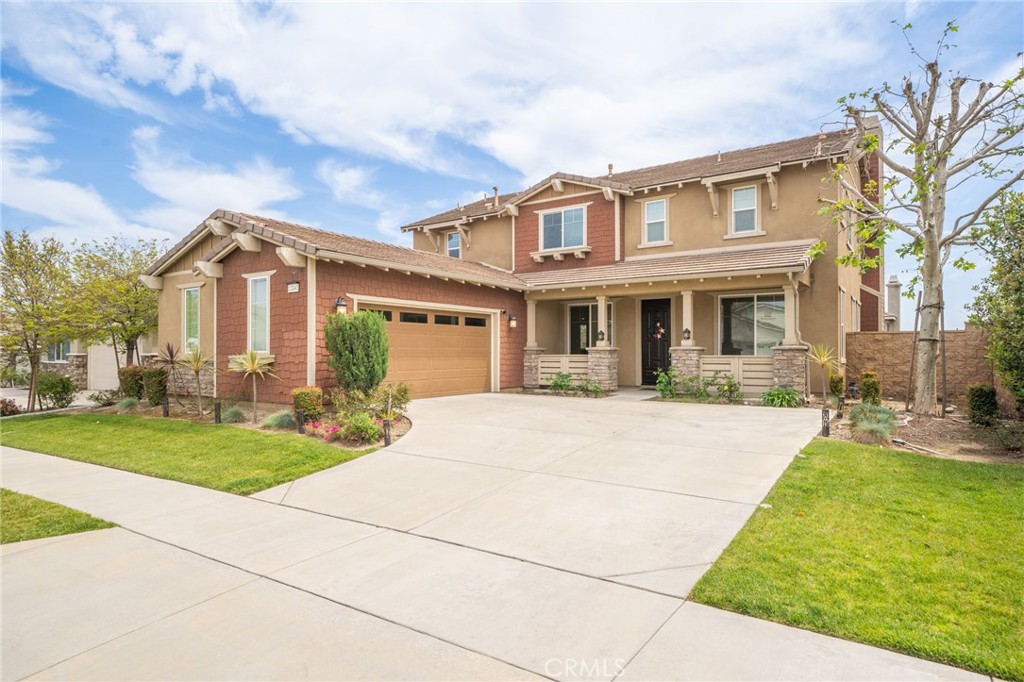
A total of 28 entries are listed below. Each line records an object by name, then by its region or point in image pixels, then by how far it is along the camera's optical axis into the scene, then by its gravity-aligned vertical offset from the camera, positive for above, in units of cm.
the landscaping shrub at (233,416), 1090 -151
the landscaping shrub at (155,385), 1302 -103
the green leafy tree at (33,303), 1462 +116
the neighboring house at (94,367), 2225 -99
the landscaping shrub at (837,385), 1259 -102
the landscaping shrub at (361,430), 848 -141
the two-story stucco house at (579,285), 1144 +145
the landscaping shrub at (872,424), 806 -131
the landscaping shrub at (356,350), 1005 -13
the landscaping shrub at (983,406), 936 -115
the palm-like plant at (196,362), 1192 -44
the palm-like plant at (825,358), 1212 -37
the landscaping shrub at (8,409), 1451 -179
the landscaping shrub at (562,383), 1474 -113
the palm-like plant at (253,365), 1082 -44
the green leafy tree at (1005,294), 811 +78
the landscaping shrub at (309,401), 979 -108
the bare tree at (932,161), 930 +332
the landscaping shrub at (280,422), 995 -149
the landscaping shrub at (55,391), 1533 -137
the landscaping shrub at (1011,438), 770 -142
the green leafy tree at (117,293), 1541 +150
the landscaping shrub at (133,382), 1402 -102
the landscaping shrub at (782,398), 1177 -125
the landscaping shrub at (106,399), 1477 -156
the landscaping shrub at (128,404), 1349 -155
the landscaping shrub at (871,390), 1191 -109
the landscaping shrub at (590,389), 1395 -123
